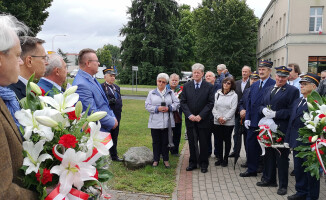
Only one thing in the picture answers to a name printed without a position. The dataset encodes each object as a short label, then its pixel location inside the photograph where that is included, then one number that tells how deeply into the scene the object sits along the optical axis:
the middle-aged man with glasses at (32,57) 3.00
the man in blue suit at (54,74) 3.57
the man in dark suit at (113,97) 7.29
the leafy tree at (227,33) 40.78
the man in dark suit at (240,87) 7.80
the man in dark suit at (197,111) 6.73
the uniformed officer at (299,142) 4.80
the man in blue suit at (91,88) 4.14
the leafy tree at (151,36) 39.56
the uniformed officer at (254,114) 6.31
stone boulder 6.58
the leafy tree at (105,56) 77.06
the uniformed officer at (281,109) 5.49
